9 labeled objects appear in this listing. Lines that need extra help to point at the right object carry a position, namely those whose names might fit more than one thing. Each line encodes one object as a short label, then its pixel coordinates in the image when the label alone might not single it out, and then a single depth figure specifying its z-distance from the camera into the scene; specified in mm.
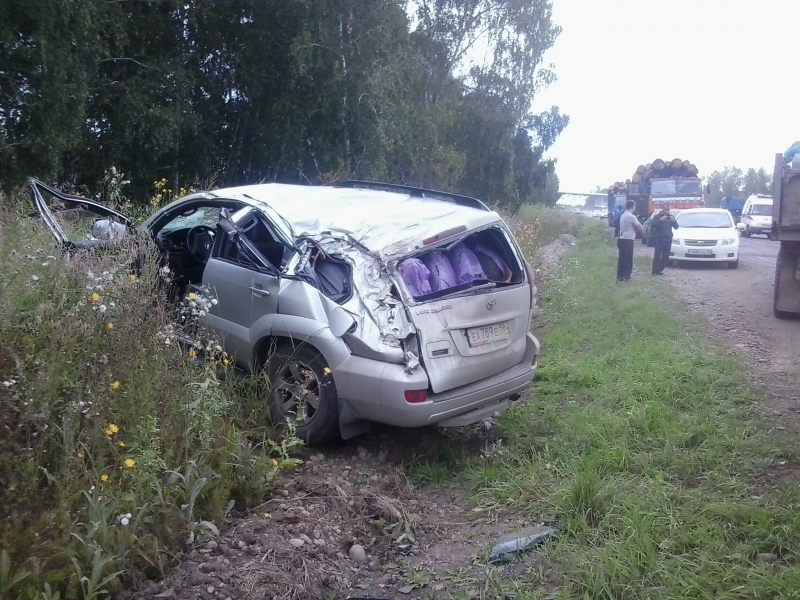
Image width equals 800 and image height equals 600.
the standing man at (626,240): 13102
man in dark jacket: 14859
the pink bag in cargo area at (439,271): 4902
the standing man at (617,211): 30945
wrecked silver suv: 4477
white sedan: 16609
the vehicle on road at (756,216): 31219
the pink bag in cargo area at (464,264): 5160
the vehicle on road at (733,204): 43725
